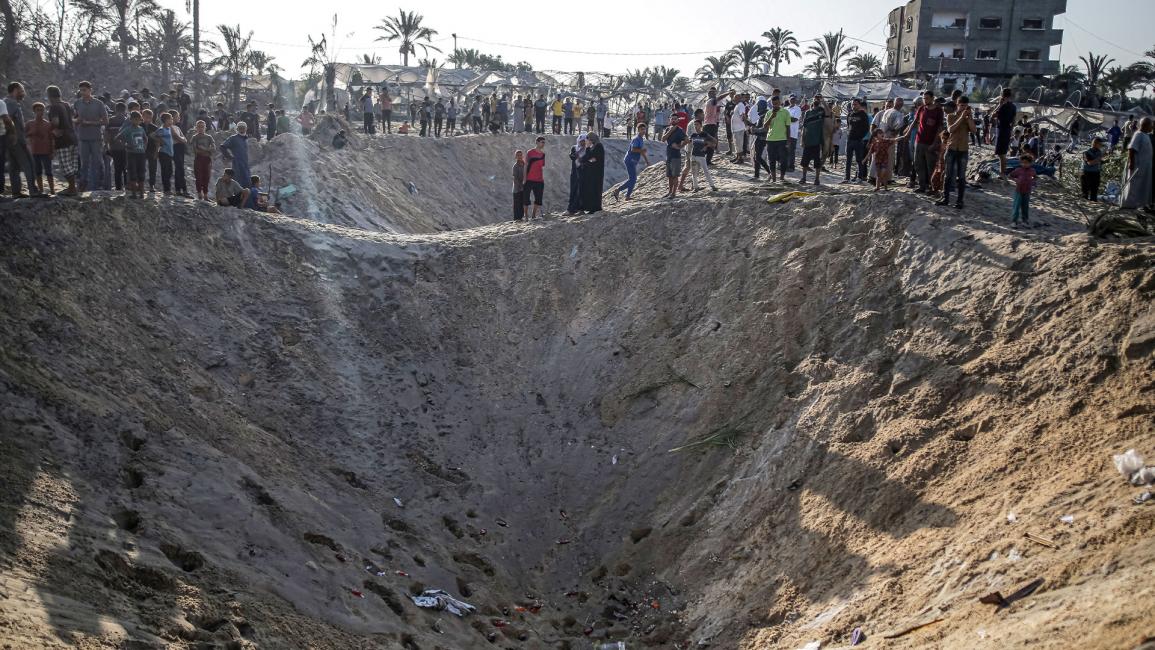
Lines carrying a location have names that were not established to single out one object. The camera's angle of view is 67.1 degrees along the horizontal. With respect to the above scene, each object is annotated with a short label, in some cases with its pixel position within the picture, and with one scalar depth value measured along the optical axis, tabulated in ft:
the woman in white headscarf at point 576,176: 57.62
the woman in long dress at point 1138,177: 39.99
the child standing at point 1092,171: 46.98
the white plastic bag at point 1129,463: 24.50
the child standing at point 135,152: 45.65
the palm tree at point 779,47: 203.10
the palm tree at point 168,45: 106.37
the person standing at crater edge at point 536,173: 57.77
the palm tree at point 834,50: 196.24
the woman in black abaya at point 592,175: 56.90
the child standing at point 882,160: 49.67
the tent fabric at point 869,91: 102.47
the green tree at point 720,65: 199.62
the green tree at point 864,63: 200.13
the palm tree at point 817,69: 198.35
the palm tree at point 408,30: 179.52
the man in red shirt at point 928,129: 45.50
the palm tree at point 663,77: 202.49
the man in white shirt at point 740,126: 63.98
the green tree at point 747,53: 200.85
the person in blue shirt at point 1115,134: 82.77
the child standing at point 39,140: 43.96
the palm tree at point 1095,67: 164.45
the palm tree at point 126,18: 105.50
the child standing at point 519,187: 58.80
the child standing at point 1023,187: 40.78
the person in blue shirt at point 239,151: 59.06
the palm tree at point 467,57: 219.20
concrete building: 168.04
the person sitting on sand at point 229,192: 51.34
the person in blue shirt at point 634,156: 60.80
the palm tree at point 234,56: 110.18
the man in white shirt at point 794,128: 60.54
